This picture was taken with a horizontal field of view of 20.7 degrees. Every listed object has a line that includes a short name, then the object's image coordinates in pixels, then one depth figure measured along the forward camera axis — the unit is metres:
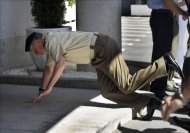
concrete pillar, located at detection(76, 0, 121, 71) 9.48
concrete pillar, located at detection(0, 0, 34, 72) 9.52
